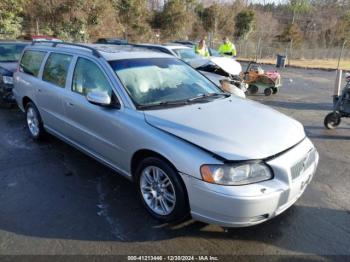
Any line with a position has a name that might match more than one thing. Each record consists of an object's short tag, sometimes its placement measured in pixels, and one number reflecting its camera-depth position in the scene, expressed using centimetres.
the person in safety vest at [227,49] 1423
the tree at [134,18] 2957
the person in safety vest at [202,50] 1176
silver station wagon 286
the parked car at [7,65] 783
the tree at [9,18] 1912
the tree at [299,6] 5159
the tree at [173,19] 3359
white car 948
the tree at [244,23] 3925
